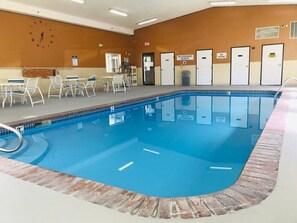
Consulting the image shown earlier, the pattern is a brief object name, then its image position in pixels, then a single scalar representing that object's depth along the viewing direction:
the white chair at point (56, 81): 8.03
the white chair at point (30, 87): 6.46
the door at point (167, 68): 13.50
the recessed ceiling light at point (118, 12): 9.86
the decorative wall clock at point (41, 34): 8.96
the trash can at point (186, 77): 12.78
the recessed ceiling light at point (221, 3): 10.29
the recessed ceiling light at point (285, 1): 9.64
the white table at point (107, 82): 10.77
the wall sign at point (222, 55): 12.07
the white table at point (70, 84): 8.32
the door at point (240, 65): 11.66
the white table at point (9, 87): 6.03
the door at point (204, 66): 12.48
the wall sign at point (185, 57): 12.87
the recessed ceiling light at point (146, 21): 12.24
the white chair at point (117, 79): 9.93
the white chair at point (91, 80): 8.79
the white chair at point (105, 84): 11.58
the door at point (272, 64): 11.04
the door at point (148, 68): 14.16
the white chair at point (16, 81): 6.62
